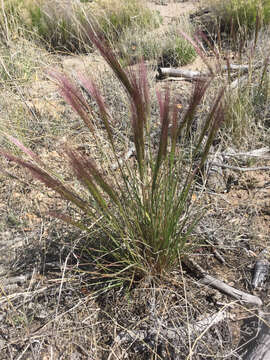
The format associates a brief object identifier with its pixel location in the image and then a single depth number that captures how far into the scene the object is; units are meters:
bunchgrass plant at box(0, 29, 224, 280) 0.94
